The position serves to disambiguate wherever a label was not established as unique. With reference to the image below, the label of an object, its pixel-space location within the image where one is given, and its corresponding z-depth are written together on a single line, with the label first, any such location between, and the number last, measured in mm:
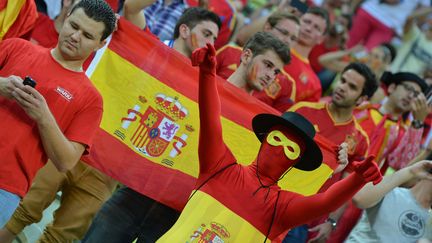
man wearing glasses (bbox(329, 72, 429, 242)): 14578
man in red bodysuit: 8984
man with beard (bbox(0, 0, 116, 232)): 8344
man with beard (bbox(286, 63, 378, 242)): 13328
